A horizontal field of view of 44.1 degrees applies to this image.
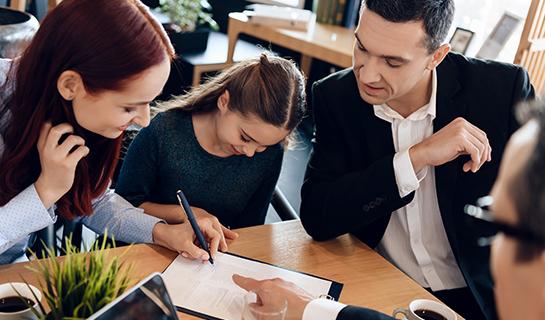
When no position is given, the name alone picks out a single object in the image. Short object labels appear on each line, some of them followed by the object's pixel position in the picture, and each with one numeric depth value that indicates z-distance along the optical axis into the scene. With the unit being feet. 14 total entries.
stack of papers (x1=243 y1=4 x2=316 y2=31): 11.46
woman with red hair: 4.08
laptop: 3.11
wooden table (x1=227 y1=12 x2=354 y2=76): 10.66
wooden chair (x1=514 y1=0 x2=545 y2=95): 8.92
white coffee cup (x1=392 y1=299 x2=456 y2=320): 4.02
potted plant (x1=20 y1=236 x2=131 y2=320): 3.27
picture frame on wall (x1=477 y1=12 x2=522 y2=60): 9.64
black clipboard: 4.08
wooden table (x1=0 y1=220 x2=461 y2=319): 4.53
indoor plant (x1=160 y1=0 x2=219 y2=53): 12.34
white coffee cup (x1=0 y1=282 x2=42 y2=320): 3.53
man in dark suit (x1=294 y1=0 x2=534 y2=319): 5.18
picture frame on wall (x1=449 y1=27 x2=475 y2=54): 9.61
